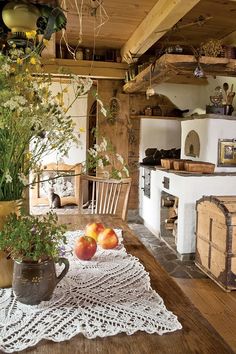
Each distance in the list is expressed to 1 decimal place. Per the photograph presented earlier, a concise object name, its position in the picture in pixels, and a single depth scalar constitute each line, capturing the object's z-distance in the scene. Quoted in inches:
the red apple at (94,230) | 53.9
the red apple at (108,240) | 51.1
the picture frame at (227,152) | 137.3
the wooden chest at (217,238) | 99.5
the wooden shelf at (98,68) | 171.5
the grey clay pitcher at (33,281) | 32.4
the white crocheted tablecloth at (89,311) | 29.4
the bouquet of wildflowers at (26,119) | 32.9
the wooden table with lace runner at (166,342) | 27.3
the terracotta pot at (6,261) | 37.6
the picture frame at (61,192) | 213.3
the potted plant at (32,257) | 32.4
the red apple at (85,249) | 46.2
